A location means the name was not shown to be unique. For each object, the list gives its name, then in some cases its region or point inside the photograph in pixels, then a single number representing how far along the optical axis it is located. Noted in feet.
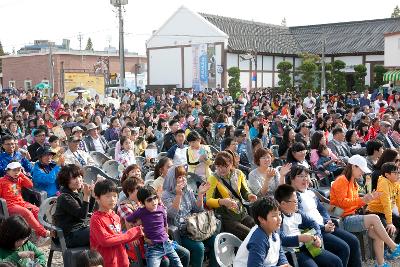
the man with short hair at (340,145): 29.37
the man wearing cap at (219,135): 33.76
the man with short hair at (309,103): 61.55
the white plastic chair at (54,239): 14.38
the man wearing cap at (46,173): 21.33
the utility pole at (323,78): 101.24
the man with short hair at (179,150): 26.11
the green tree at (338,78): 110.52
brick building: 169.99
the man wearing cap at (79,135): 27.57
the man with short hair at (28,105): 51.69
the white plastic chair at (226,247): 14.78
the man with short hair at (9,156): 23.36
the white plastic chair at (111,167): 26.23
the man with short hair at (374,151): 25.75
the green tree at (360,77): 111.75
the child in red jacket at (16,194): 18.83
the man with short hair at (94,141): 30.41
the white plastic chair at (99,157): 28.75
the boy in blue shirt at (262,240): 12.41
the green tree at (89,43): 319.68
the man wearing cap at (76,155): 25.23
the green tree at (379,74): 113.32
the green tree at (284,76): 110.52
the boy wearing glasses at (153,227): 14.73
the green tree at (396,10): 214.90
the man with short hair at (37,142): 27.27
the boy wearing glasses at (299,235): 15.06
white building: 122.93
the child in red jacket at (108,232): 13.51
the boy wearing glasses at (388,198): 19.60
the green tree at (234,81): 106.09
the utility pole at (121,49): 86.02
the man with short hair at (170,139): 30.76
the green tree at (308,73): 103.14
